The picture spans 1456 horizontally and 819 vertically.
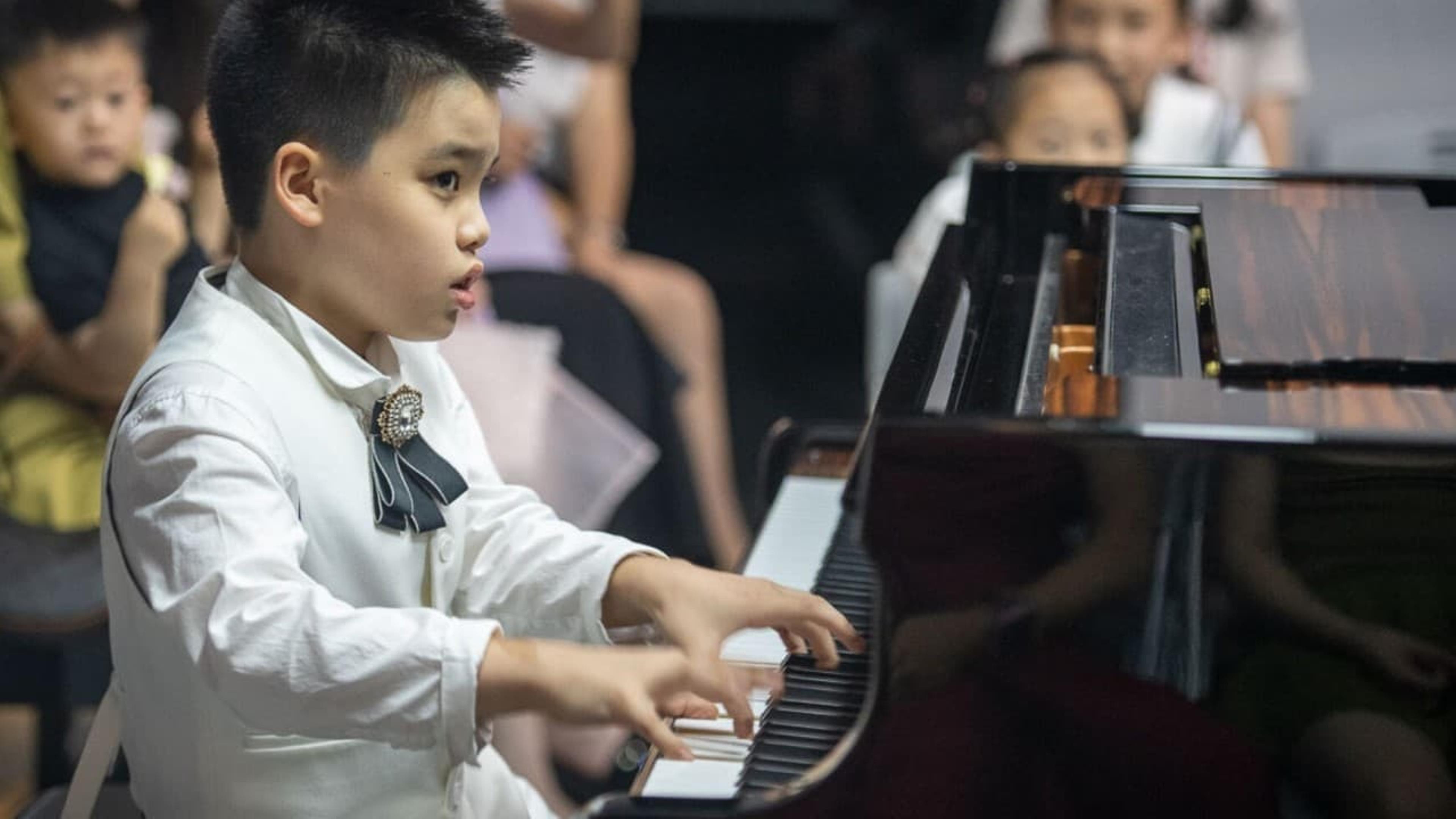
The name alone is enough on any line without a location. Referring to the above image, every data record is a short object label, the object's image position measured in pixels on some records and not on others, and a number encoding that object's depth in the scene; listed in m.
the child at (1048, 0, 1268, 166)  6.51
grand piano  1.96
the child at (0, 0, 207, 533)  4.74
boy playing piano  2.04
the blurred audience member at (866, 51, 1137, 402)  5.75
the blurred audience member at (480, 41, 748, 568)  6.66
